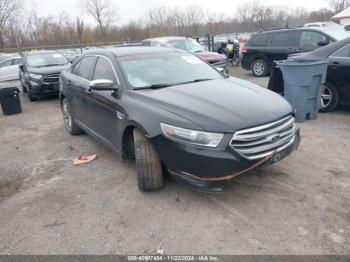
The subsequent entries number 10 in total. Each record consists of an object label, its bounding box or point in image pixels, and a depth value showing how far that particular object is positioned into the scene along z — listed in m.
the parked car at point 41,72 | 10.18
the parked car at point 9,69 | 15.89
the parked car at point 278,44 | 10.54
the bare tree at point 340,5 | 51.38
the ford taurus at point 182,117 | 3.09
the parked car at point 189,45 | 11.25
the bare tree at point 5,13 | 52.19
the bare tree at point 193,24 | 46.50
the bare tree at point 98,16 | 45.00
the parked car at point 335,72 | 6.12
